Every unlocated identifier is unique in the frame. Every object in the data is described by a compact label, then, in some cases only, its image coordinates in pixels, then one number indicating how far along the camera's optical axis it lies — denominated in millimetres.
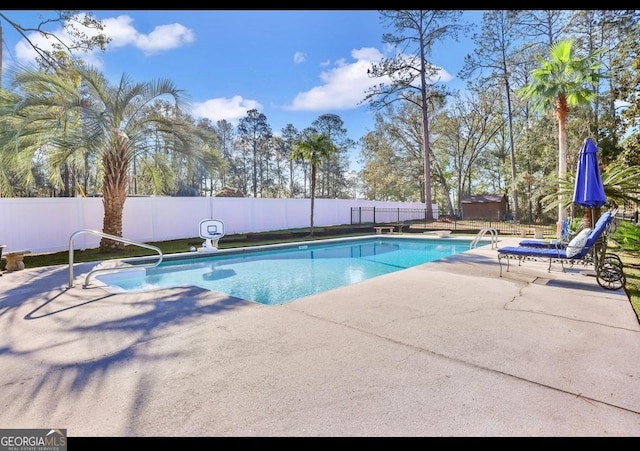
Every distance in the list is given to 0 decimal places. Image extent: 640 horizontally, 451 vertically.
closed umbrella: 6285
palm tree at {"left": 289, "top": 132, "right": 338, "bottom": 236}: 16328
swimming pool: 7410
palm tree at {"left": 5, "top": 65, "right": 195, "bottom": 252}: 9344
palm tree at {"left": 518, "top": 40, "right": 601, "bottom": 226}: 12523
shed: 31984
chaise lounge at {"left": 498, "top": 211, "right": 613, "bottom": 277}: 5305
